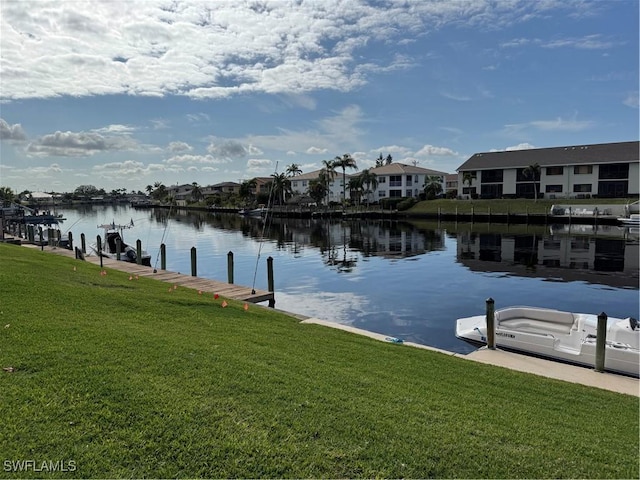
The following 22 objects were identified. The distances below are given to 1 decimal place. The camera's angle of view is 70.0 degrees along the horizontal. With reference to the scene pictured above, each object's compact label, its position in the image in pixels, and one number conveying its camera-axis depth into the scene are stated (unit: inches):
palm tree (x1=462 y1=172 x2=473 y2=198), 3663.9
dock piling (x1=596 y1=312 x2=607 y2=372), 439.2
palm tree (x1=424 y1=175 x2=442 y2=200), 3937.0
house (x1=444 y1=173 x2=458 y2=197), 5684.1
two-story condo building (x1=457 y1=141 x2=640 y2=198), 3068.4
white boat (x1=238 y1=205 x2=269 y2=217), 4255.2
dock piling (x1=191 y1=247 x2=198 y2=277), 962.7
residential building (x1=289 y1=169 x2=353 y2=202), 5191.9
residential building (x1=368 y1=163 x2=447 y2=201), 4399.6
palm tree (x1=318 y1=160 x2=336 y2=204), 4329.2
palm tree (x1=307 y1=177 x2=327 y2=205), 4443.9
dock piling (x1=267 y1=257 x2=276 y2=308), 802.4
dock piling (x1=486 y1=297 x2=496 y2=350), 519.2
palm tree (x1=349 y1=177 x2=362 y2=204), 4222.4
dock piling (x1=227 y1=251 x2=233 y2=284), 876.6
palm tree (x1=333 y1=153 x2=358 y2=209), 4173.2
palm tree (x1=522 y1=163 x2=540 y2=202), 3230.8
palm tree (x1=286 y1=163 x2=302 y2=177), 5260.8
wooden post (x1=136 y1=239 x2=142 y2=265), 1167.6
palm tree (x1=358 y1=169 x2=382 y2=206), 4224.9
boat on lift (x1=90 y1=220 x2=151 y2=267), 1190.9
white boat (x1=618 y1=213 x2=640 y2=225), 2388.0
